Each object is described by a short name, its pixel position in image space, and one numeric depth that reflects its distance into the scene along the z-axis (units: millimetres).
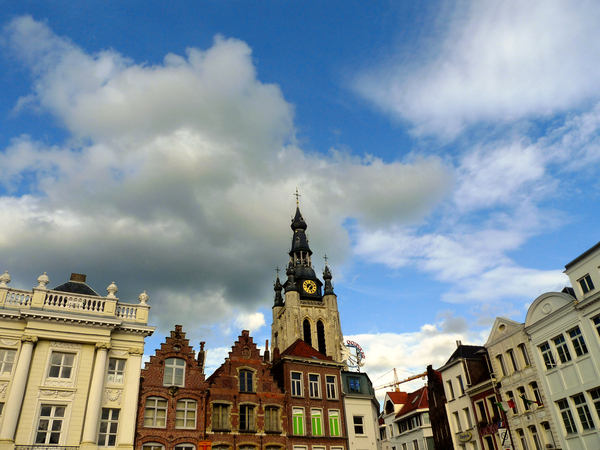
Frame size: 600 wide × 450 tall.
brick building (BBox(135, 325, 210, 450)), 31016
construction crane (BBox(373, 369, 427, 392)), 138862
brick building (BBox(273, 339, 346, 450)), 36969
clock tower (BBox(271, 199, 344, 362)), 90938
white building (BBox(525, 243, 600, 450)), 28438
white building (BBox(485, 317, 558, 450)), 31859
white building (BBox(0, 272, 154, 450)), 27219
